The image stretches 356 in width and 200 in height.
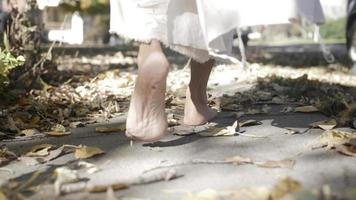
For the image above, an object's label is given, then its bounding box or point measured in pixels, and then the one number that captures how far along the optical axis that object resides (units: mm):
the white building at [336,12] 33438
